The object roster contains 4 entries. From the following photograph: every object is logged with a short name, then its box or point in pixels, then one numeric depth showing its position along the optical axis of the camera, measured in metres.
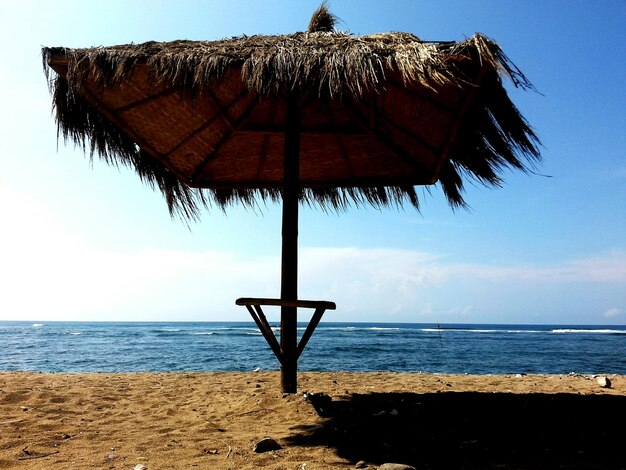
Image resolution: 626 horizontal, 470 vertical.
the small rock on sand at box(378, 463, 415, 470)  2.39
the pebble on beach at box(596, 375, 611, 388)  6.28
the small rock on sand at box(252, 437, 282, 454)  2.87
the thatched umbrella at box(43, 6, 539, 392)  3.50
